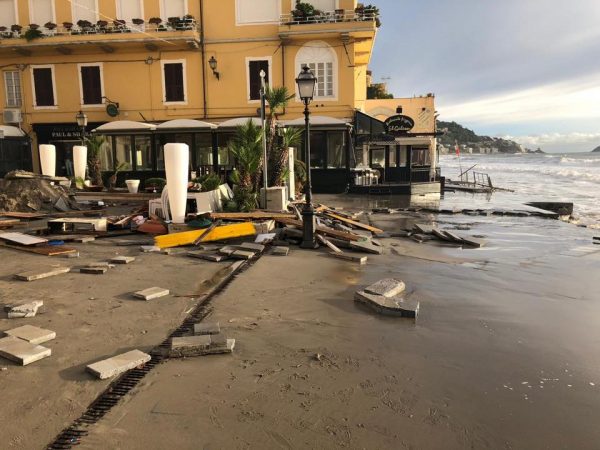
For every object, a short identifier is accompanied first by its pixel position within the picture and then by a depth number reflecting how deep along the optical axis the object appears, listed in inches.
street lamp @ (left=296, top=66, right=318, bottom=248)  342.2
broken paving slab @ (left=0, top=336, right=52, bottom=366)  150.3
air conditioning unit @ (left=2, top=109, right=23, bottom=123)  905.5
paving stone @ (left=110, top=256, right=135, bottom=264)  291.1
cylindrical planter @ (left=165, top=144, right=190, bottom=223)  368.2
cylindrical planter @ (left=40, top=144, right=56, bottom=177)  682.2
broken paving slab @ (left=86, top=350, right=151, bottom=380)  141.7
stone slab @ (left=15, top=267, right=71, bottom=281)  249.1
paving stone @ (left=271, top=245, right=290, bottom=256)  324.2
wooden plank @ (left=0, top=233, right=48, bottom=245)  328.8
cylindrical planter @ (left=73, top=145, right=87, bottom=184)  706.2
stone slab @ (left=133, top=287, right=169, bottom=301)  219.2
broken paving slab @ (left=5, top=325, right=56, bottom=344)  166.4
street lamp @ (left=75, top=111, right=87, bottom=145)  761.6
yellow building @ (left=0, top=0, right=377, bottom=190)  845.2
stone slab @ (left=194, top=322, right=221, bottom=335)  172.6
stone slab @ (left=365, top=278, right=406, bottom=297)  226.7
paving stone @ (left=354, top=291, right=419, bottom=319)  201.2
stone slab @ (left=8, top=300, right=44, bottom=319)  191.3
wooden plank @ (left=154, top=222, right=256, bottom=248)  348.5
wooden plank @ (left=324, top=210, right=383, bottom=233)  431.5
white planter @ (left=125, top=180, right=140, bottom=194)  675.1
